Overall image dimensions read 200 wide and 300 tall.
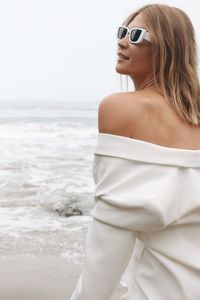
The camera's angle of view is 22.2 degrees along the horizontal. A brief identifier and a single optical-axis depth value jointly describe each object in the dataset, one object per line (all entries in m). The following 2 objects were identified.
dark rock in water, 5.43
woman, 1.15
